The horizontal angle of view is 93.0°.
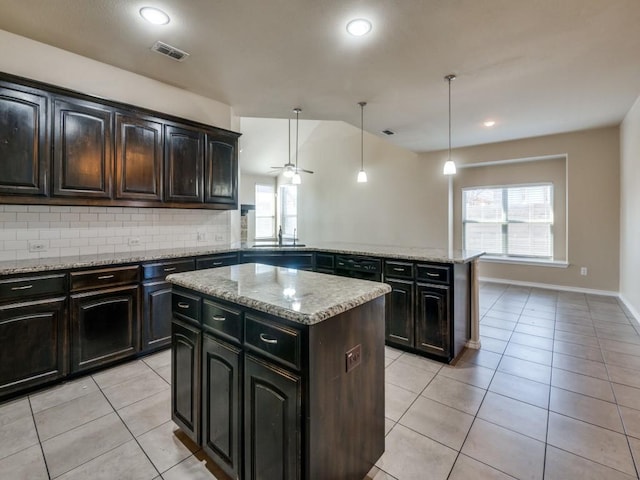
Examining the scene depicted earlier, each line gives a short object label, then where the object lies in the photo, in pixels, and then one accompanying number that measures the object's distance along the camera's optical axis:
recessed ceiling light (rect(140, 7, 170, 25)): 2.09
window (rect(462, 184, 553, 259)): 5.49
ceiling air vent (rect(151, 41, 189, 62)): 2.53
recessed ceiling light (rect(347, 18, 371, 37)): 2.20
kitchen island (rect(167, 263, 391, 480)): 1.16
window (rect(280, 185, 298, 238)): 8.58
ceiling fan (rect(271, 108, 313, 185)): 4.23
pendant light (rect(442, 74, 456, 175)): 3.36
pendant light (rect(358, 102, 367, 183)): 3.79
